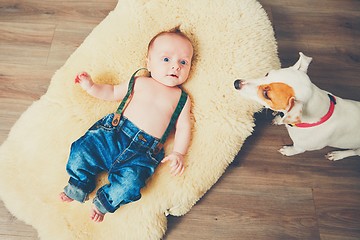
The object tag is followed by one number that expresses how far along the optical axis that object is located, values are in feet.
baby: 4.48
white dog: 3.85
